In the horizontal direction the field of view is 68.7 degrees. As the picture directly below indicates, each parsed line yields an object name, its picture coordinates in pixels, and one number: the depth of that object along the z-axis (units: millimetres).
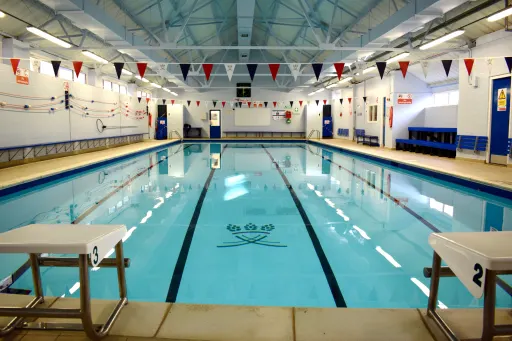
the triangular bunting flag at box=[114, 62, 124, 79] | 9188
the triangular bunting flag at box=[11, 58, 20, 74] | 8297
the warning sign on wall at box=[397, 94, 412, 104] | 14844
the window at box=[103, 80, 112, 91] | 16927
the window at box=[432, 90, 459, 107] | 13945
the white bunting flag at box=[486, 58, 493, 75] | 9159
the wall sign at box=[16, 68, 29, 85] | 9175
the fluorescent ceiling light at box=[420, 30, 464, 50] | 7322
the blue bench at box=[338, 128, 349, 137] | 21895
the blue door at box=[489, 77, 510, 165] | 8805
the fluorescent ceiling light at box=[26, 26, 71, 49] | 7095
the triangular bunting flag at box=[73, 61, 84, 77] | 9152
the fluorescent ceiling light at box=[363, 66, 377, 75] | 12344
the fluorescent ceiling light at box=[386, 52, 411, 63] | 9633
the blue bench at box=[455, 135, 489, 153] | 9688
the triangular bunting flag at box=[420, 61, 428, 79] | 9847
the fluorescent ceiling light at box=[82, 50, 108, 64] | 9047
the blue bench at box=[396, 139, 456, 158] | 11686
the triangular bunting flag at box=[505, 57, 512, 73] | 7731
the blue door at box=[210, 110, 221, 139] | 25203
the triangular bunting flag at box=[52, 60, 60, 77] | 8742
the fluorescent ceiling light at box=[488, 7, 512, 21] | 6004
